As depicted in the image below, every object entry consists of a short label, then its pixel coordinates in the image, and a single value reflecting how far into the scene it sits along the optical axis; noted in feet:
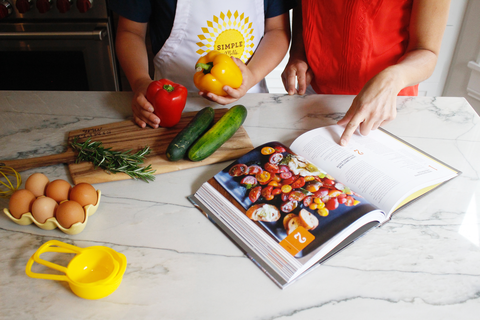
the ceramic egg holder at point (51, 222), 2.25
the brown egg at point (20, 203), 2.29
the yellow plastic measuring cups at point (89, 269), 1.88
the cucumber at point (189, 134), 2.90
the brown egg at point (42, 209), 2.25
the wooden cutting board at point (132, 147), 2.86
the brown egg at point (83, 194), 2.37
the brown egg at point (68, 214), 2.23
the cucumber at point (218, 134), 2.93
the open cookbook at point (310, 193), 2.15
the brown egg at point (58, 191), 2.39
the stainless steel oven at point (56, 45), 5.95
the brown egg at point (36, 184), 2.42
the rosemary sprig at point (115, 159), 2.81
